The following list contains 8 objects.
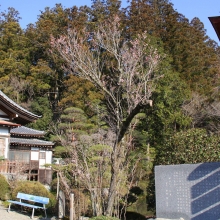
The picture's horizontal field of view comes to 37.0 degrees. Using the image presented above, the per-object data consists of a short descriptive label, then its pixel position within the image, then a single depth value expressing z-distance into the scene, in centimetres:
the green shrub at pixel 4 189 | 1343
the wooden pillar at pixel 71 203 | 848
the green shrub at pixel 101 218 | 674
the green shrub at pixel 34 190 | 1255
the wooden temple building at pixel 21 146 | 1571
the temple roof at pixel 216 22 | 730
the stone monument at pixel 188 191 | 858
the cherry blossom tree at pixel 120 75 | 695
